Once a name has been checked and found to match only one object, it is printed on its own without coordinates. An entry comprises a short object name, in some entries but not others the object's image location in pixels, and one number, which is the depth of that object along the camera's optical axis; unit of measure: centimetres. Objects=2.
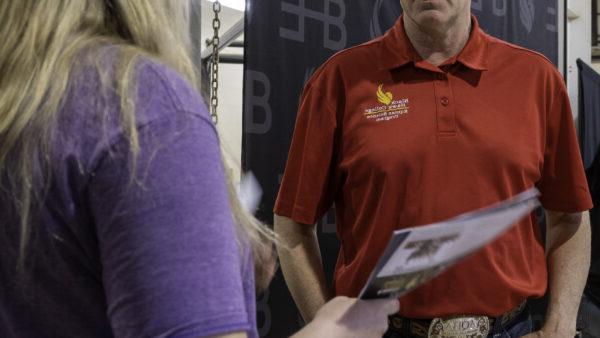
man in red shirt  141
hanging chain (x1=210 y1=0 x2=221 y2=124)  201
